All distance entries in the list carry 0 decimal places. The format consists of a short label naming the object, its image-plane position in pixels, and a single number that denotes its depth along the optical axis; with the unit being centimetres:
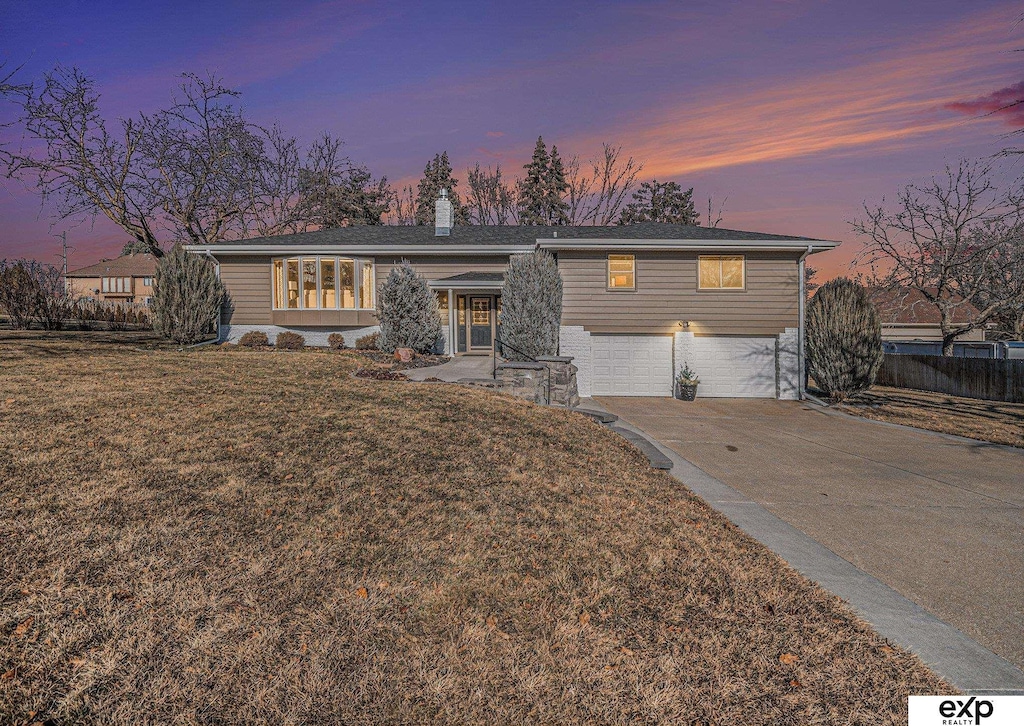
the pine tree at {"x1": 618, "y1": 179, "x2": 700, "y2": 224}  4050
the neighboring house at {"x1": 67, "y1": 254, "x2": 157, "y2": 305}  5856
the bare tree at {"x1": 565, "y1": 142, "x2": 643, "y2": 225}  3694
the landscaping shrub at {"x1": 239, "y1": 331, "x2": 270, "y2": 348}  1694
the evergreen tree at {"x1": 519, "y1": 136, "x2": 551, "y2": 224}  4131
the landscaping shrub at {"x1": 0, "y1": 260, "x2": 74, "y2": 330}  1944
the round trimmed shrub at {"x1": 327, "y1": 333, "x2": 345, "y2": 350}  1709
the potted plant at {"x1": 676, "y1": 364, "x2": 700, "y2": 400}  1530
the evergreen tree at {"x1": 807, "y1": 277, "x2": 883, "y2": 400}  1441
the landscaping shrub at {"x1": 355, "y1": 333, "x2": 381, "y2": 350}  1673
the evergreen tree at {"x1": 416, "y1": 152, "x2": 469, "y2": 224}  4350
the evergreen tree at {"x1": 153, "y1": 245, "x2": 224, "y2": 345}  1583
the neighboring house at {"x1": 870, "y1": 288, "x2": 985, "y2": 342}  2639
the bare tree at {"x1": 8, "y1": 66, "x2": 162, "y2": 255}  2389
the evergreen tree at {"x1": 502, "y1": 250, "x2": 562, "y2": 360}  1260
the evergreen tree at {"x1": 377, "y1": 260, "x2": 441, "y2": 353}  1391
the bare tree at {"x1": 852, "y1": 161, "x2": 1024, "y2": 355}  2127
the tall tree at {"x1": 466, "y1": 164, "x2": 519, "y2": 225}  4141
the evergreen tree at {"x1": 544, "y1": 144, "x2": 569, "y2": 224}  4069
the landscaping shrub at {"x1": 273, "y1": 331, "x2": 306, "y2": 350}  1688
